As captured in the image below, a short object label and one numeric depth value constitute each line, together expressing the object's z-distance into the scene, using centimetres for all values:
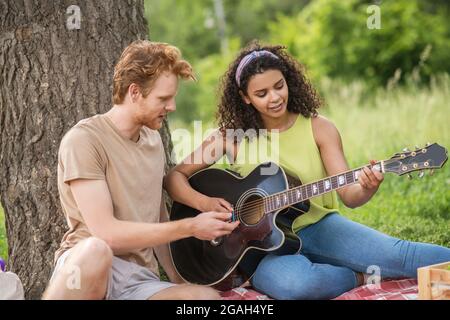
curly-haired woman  383
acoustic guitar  384
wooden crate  337
